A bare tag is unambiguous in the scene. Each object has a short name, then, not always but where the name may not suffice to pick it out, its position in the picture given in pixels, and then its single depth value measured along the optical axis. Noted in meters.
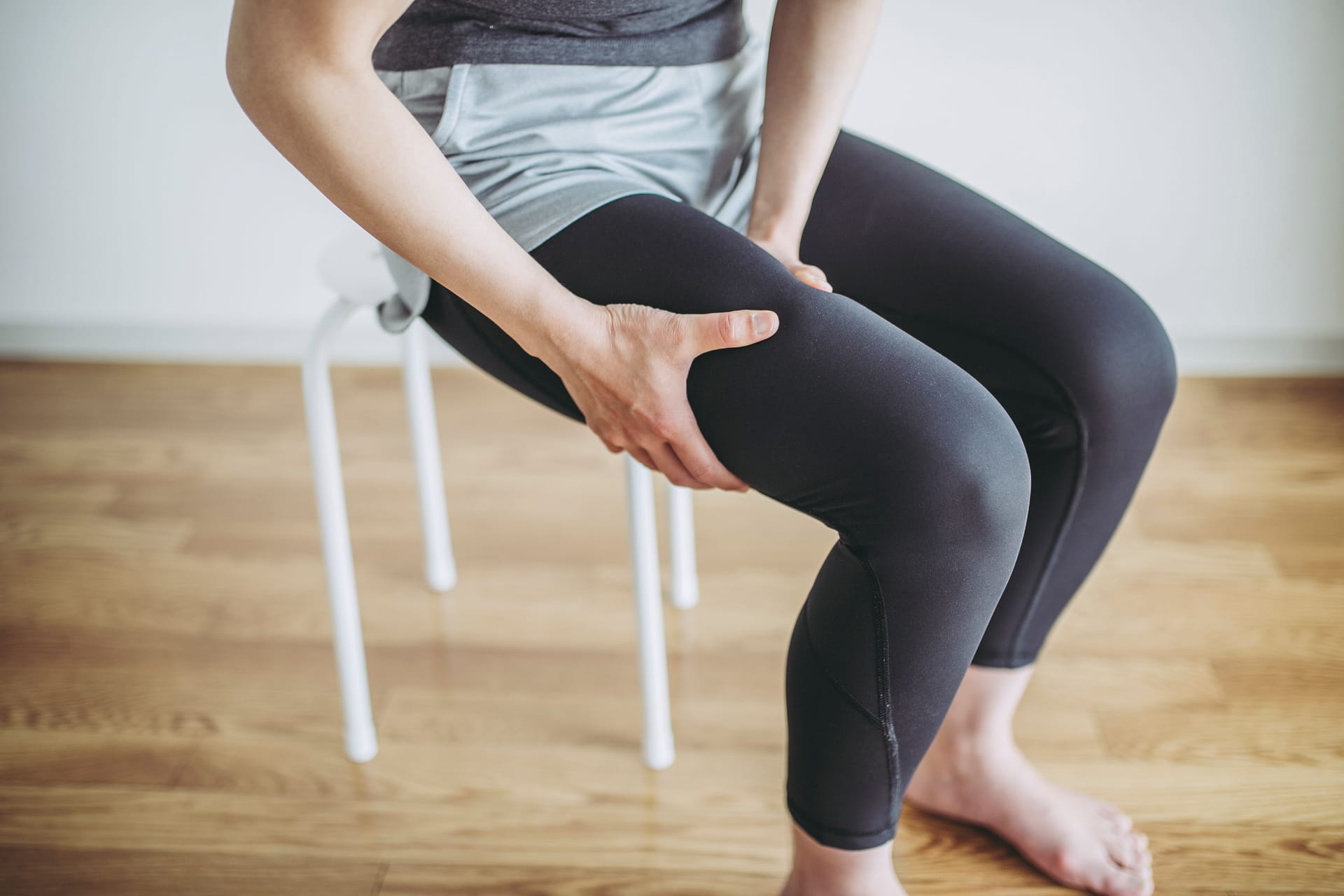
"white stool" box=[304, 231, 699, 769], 0.84
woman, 0.57
